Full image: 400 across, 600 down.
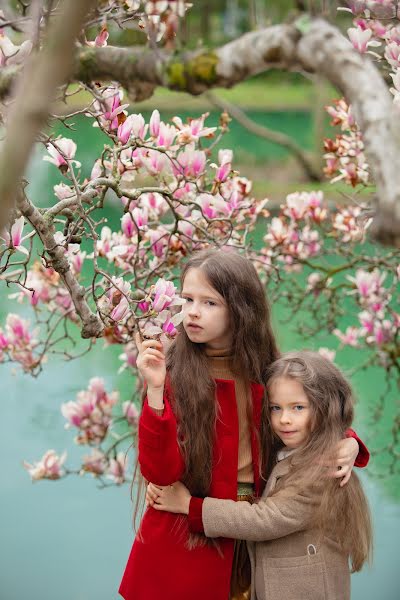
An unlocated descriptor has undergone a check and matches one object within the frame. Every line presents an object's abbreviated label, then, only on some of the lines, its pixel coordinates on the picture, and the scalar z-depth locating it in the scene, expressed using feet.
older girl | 10.46
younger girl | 10.29
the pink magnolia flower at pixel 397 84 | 10.80
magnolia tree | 7.02
